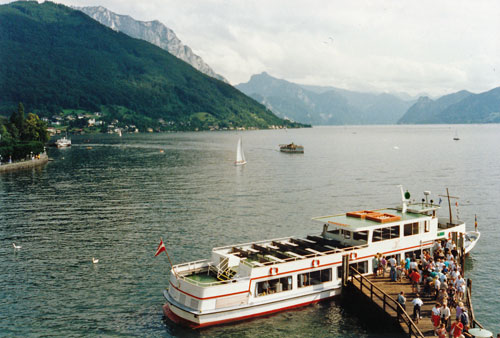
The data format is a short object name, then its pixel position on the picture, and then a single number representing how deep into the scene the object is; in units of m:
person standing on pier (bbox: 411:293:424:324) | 29.27
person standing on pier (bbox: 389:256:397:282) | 35.16
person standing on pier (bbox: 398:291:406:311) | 30.59
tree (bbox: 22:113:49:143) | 175.88
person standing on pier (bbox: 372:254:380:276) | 37.18
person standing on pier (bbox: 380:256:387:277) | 36.75
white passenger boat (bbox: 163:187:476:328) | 30.52
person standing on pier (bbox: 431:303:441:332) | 27.59
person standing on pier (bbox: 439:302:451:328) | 27.59
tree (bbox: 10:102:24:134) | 173.38
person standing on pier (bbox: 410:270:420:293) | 33.59
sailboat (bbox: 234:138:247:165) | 145.10
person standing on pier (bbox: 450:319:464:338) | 26.14
